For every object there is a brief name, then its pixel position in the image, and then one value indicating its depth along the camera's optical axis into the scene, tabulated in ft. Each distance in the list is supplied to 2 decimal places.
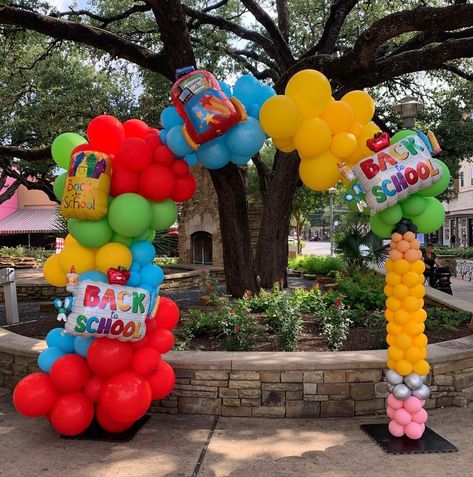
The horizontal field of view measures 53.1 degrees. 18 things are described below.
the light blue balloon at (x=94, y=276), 14.06
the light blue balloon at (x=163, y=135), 14.74
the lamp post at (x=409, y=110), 29.94
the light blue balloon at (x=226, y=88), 14.62
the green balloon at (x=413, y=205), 14.11
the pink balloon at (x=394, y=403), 13.88
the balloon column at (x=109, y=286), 13.62
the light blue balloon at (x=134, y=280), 14.55
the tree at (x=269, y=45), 22.34
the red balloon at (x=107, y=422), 14.19
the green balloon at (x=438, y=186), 14.12
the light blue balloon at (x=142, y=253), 14.83
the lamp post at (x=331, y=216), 77.79
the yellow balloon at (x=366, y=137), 14.14
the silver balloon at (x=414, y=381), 13.79
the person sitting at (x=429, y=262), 37.47
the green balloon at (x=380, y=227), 14.56
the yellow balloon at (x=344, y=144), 13.79
